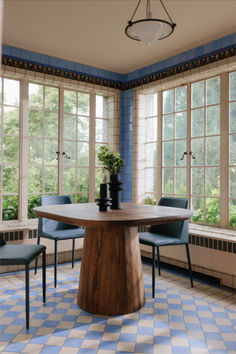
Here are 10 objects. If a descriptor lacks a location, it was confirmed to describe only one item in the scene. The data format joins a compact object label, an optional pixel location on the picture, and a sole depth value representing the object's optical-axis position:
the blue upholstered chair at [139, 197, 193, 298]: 3.11
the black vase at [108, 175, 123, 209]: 2.94
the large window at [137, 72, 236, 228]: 3.62
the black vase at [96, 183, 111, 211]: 2.80
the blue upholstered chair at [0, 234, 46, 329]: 2.33
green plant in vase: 2.83
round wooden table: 2.55
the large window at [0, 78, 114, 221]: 3.99
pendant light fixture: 2.24
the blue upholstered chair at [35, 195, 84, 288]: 3.31
